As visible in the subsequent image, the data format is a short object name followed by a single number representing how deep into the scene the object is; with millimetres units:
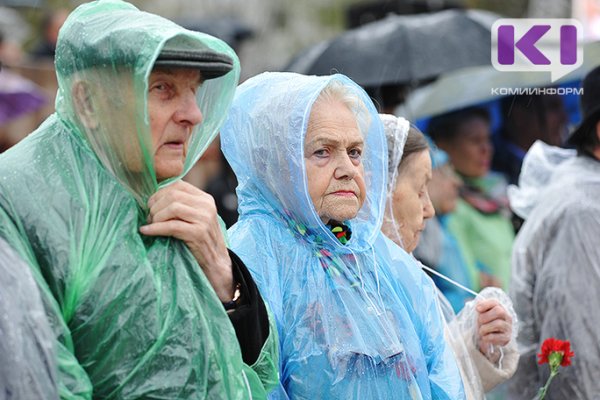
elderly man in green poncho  5094
